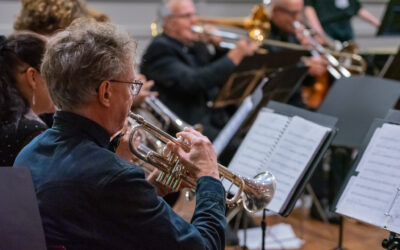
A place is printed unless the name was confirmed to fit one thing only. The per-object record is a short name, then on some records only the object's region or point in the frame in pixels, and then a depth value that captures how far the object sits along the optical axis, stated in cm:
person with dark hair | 391
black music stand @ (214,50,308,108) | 639
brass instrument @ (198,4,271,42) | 821
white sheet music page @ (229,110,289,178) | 416
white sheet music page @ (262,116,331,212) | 389
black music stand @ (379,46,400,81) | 635
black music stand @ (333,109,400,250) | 357
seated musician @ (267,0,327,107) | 812
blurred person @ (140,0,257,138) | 707
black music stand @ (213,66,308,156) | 453
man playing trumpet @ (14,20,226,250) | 256
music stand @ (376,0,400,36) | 763
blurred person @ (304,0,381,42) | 941
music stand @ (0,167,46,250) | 255
